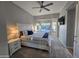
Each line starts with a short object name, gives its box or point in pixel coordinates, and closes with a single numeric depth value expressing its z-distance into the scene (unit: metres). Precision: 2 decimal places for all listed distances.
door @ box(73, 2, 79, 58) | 1.37
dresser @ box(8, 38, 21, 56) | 2.09
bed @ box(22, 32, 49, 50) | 2.55
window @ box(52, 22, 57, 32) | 4.83
